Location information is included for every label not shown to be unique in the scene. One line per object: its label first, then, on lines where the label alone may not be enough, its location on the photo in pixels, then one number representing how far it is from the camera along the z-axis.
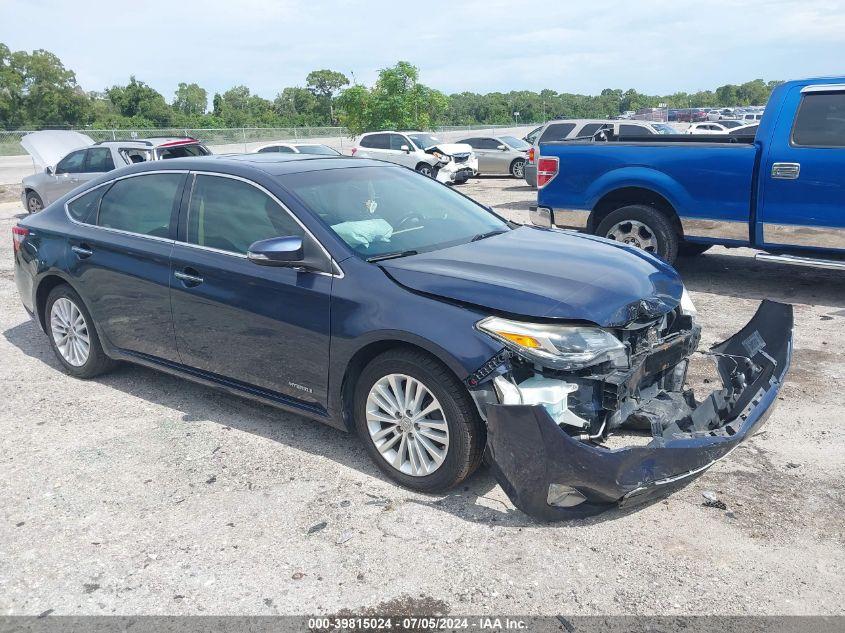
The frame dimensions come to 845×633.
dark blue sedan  3.41
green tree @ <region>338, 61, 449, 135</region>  32.47
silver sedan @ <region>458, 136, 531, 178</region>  23.87
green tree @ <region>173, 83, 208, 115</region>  90.81
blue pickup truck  7.06
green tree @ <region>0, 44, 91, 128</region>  59.91
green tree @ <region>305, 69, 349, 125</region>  105.88
